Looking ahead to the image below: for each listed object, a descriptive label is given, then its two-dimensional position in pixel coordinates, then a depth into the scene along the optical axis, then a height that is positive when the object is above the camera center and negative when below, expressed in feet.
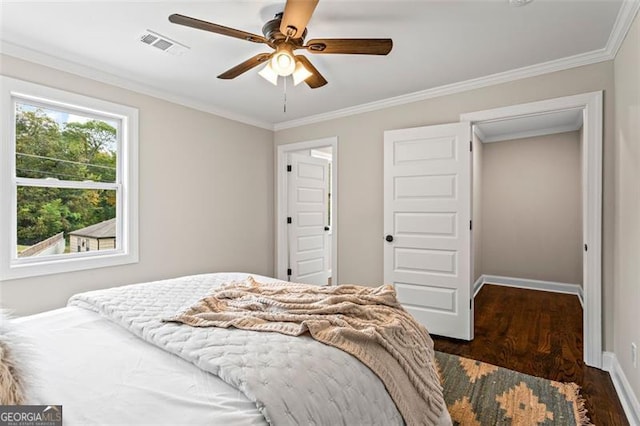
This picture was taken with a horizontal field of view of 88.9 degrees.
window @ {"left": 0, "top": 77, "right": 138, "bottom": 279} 7.83 +0.78
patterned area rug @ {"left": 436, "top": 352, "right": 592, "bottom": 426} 6.13 -3.87
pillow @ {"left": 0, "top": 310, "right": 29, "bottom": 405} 2.58 -1.34
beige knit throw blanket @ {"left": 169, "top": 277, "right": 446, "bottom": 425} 3.96 -1.50
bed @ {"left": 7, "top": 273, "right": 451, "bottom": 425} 2.74 -1.63
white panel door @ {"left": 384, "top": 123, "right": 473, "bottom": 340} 9.99 -0.39
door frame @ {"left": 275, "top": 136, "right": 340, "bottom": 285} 14.66 -0.03
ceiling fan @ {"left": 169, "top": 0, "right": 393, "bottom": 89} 5.26 +3.11
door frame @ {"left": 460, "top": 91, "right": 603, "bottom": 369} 8.12 -0.16
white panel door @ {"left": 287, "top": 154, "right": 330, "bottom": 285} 14.88 -0.33
